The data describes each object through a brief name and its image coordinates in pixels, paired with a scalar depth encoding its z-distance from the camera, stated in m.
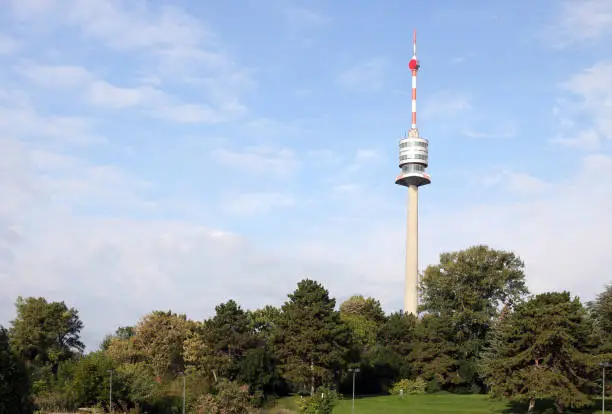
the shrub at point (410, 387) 92.38
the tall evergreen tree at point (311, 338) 83.39
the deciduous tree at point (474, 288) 105.94
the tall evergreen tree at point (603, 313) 82.50
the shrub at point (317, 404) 66.06
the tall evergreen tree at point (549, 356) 66.25
